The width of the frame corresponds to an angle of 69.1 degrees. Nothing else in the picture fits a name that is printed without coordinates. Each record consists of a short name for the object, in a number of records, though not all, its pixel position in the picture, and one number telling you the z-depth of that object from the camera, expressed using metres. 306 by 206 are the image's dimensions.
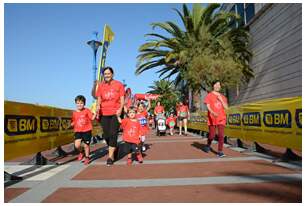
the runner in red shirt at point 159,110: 11.66
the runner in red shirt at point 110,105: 4.70
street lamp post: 9.77
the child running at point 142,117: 6.58
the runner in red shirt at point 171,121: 11.85
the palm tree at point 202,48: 14.82
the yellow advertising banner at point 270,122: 4.22
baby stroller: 11.05
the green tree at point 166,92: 35.39
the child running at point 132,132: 4.98
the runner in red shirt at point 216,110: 5.33
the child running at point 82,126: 4.97
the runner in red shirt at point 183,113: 11.20
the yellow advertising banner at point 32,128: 3.69
